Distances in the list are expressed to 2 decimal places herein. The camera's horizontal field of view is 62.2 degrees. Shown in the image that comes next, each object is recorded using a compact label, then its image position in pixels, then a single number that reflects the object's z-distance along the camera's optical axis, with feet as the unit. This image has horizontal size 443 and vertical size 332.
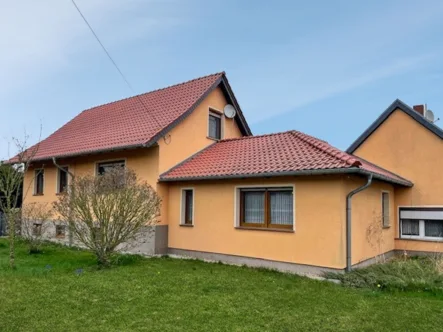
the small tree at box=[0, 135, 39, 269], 35.65
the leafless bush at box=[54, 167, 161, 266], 34.45
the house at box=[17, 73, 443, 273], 33.68
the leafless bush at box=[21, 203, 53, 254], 44.80
